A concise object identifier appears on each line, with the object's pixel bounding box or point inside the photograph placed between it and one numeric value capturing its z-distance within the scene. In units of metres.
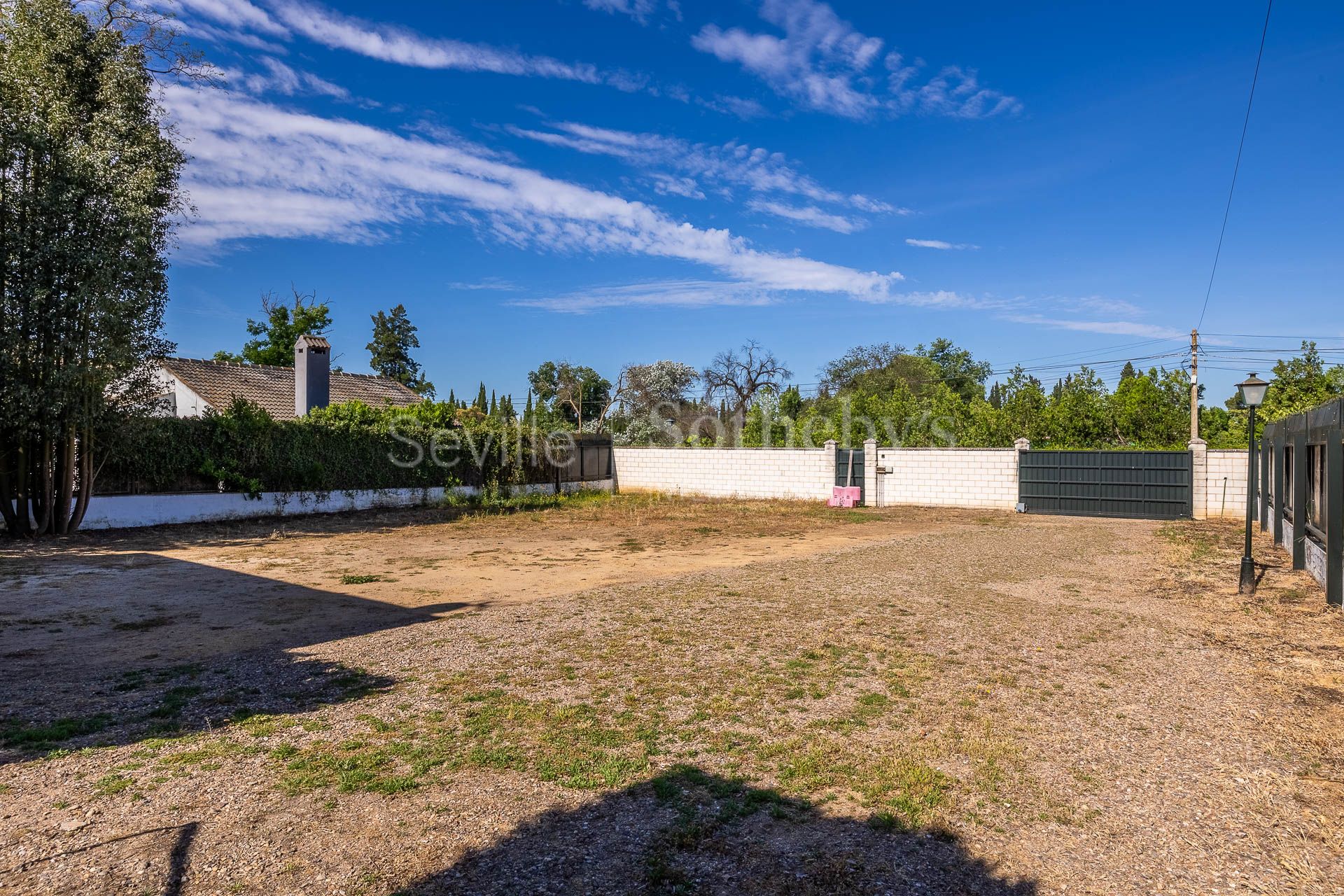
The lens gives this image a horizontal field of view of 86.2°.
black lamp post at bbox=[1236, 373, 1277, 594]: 8.09
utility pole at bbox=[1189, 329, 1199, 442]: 21.59
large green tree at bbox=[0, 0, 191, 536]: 11.47
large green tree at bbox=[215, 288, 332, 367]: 33.53
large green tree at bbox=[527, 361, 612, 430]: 38.38
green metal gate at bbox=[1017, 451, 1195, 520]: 16.48
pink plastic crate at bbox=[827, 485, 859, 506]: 19.80
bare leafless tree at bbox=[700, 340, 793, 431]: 36.69
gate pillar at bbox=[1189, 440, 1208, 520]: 16.22
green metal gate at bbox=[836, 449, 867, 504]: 20.31
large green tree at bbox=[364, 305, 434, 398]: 47.72
